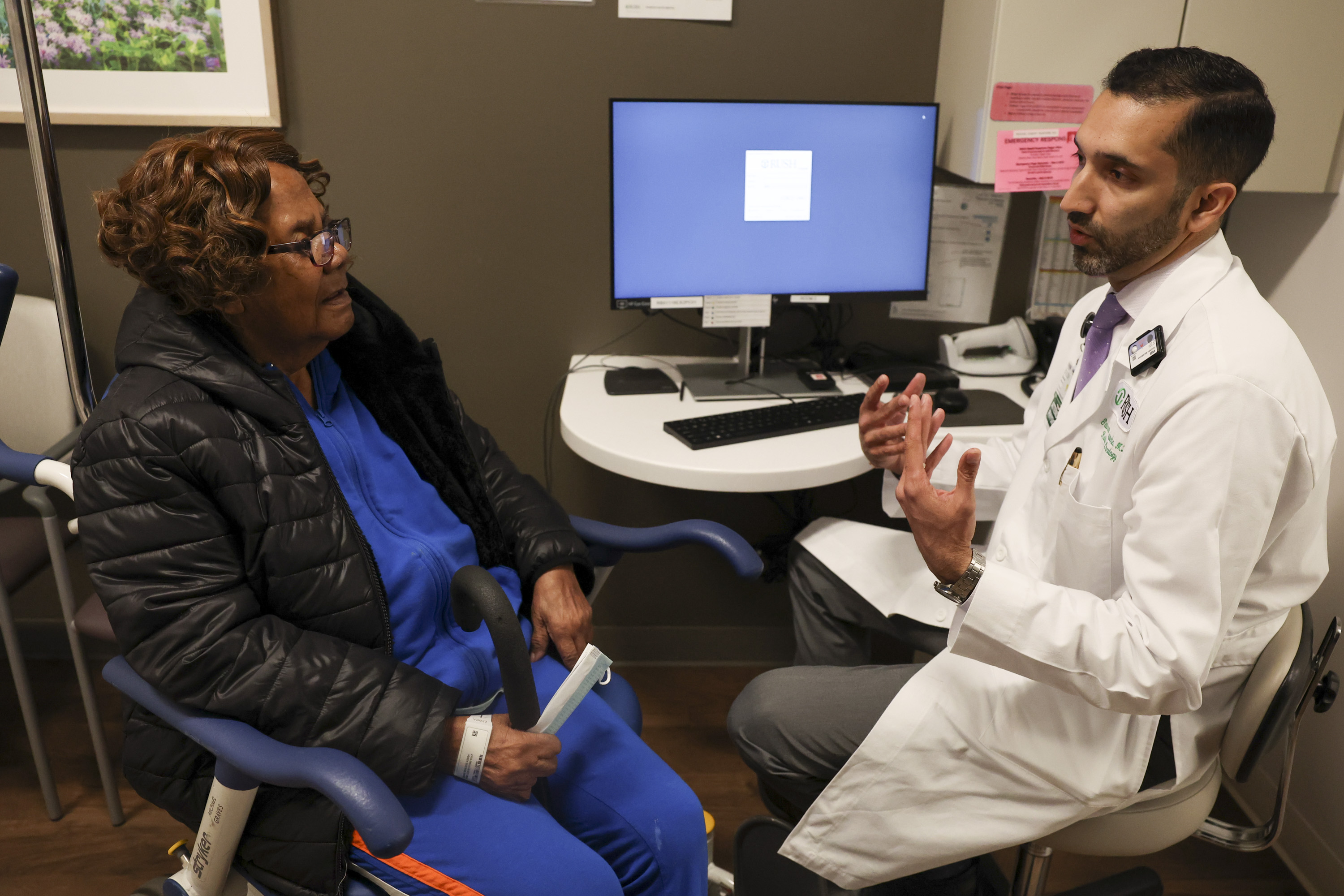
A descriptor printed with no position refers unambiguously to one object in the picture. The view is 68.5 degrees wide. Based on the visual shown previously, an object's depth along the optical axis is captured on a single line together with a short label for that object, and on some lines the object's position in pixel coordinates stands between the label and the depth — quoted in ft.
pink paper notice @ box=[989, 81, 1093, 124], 5.80
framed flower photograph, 6.40
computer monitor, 6.26
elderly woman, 3.83
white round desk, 5.47
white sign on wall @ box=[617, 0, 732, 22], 6.56
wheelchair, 3.36
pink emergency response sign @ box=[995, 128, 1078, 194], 5.90
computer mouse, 6.35
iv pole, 4.60
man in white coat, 3.63
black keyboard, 5.79
